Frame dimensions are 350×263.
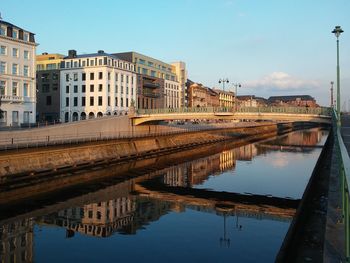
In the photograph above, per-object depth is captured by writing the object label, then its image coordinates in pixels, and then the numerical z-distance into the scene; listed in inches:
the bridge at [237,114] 2028.8
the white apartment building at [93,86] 3659.0
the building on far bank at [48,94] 3882.9
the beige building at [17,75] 2488.9
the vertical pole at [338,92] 1286.9
